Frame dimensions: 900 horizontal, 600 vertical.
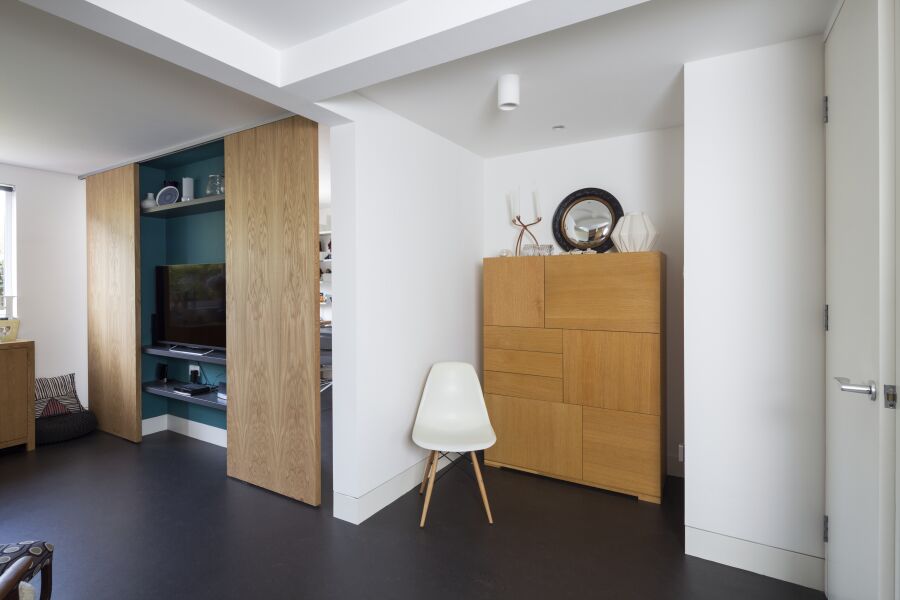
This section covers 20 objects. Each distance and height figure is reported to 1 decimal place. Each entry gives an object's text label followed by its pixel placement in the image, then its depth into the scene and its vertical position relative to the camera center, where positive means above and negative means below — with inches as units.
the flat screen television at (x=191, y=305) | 148.5 -3.4
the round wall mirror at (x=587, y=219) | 129.2 +21.0
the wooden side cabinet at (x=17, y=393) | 144.7 -30.8
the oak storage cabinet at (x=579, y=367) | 110.7 -18.9
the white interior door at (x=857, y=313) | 51.3 -2.7
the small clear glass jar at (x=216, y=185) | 140.8 +33.3
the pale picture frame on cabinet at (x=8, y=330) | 150.4 -11.1
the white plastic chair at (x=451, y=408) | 109.4 -29.2
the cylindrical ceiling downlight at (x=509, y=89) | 89.6 +39.4
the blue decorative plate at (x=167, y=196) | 154.1 +33.2
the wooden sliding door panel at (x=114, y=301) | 155.2 -2.0
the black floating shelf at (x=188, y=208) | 139.3 +28.3
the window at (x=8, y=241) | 163.9 +19.3
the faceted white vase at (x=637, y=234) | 114.4 +14.7
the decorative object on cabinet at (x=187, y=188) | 150.1 +34.5
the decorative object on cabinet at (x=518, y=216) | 139.6 +23.8
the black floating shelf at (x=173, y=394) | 137.6 -31.5
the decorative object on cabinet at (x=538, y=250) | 131.3 +12.4
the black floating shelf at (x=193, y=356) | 138.7 -18.8
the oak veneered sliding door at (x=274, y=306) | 109.4 -2.9
